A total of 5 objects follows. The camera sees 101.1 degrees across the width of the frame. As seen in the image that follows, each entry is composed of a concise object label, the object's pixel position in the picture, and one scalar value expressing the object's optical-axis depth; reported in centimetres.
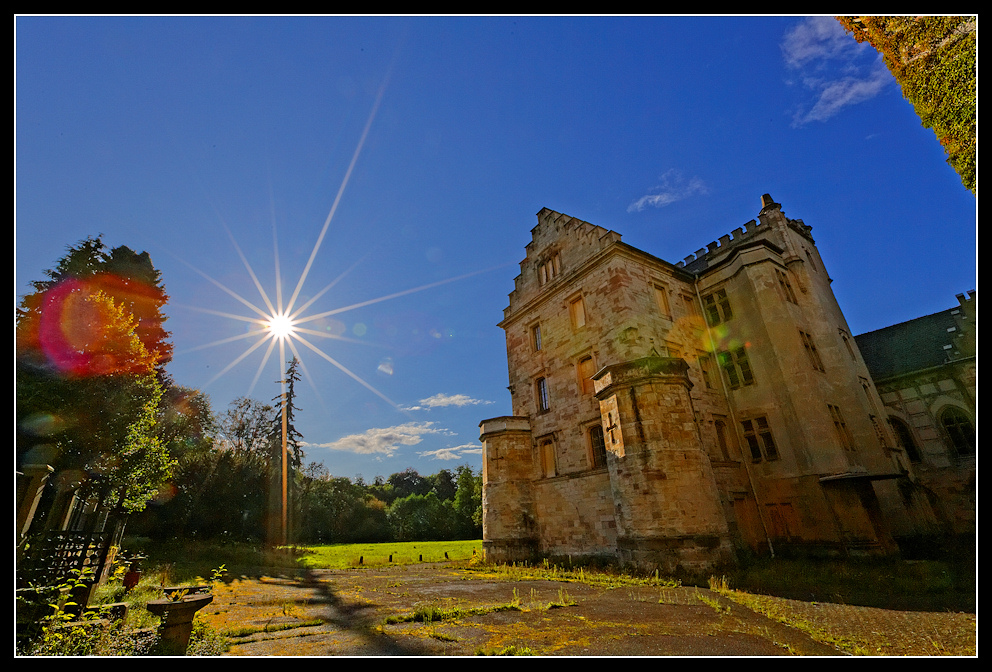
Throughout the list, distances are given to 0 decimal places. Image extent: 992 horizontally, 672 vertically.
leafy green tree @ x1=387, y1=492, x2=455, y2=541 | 5166
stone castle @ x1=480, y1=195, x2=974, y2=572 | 1322
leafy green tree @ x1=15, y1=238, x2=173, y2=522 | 1187
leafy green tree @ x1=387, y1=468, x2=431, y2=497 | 8031
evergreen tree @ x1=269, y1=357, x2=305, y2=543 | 3142
